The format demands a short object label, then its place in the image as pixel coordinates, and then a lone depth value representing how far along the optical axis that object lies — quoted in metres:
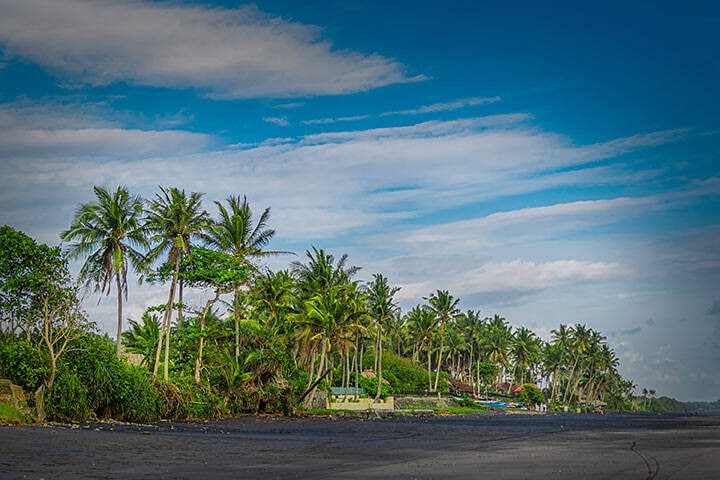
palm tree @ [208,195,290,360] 56.44
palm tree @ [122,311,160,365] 66.30
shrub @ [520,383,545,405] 143.51
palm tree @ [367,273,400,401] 87.75
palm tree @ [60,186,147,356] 51.75
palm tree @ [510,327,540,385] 153.75
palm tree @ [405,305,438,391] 104.75
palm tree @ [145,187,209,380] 50.28
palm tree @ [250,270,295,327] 63.22
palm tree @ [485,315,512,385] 146.62
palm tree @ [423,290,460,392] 106.56
